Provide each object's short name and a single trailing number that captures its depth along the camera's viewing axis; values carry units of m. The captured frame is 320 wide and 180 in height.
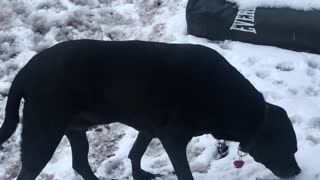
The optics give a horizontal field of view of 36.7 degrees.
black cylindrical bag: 4.54
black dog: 2.98
